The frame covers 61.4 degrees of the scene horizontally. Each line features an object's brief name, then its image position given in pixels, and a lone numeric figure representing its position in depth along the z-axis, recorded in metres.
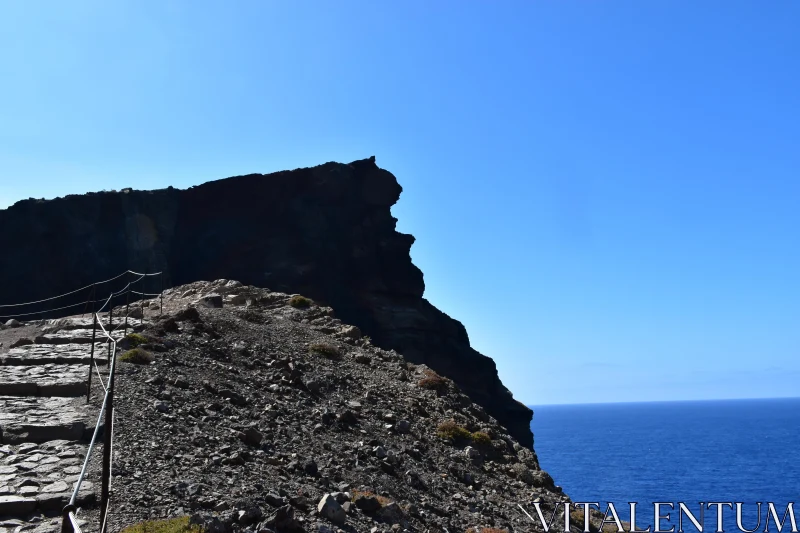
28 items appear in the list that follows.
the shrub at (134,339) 21.77
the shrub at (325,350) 27.39
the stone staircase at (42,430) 11.43
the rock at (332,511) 12.66
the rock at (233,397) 18.67
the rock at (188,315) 26.99
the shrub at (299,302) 37.62
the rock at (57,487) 11.90
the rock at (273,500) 12.42
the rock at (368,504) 13.91
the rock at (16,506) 11.24
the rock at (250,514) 11.39
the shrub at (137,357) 20.06
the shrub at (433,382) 27.18
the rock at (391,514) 13.84
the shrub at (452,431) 22.11
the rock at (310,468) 15.04
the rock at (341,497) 13.69
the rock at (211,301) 34.59
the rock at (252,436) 15.78
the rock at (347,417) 19.73
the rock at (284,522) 11.55
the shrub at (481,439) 22.73
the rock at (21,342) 24.53
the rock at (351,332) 32.31
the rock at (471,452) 21.19
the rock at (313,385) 21.94
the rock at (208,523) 10.62
